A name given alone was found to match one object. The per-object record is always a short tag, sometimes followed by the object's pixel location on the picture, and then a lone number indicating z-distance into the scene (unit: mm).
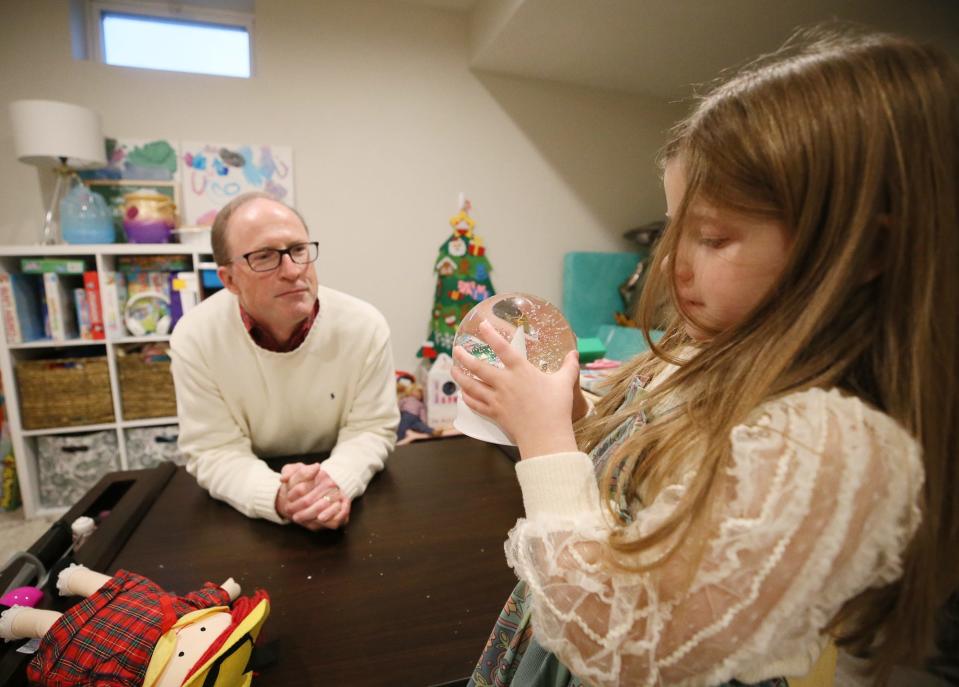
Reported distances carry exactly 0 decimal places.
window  2521
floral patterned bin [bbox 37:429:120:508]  2275
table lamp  2057
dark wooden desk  659
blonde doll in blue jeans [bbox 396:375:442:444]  2566
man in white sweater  1305
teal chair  3209
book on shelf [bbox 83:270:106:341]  2223
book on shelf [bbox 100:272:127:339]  2217
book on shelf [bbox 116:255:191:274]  2305
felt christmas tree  2998
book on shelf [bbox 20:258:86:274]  2162
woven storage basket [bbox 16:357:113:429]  2178
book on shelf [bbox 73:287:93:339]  2238
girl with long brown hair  361
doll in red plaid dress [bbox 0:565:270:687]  576
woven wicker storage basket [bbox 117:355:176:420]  2279
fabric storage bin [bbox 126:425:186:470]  2344
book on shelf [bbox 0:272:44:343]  2119
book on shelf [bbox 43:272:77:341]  2186
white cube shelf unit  2158
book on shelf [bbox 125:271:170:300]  2287
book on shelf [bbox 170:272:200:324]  2279
